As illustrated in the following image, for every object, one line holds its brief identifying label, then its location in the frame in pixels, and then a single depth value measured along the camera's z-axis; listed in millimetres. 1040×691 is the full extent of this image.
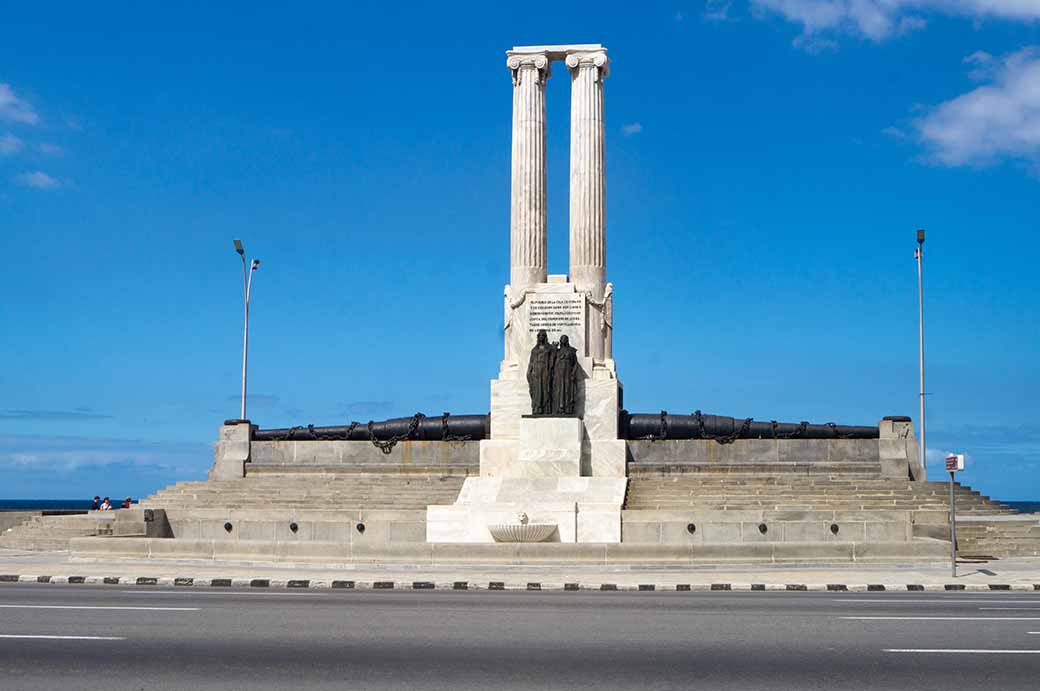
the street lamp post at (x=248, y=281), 44500
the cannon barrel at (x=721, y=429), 35969
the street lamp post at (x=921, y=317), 43406
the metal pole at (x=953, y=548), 22136
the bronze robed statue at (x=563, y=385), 33594
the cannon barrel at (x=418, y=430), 36875
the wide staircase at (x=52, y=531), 32525
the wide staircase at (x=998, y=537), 28656
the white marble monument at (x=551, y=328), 31188
